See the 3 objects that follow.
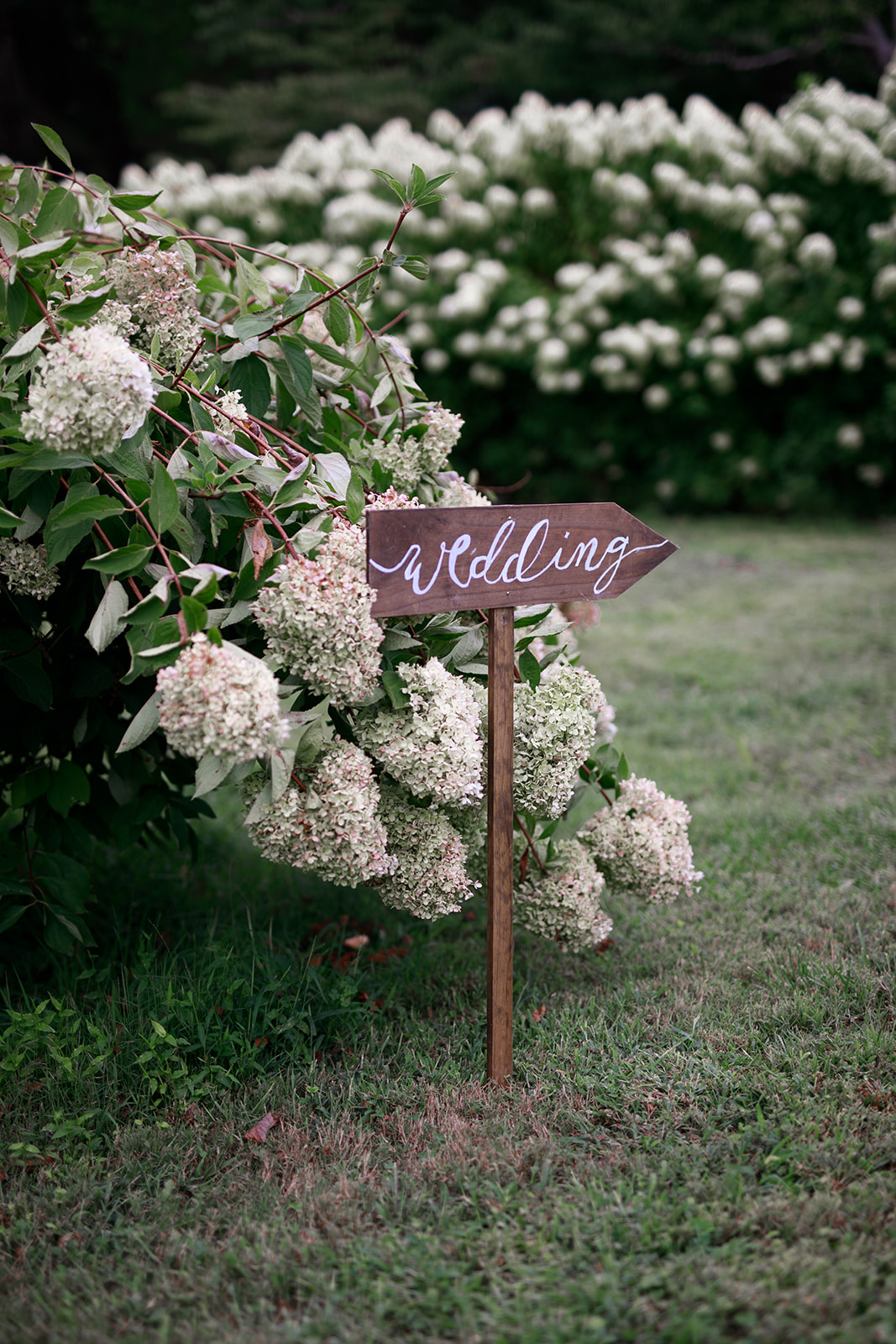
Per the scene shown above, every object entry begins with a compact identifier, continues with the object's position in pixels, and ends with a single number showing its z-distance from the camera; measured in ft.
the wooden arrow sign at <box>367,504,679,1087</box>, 5.62
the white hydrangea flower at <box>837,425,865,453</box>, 24.85
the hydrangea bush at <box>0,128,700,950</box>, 5.18
